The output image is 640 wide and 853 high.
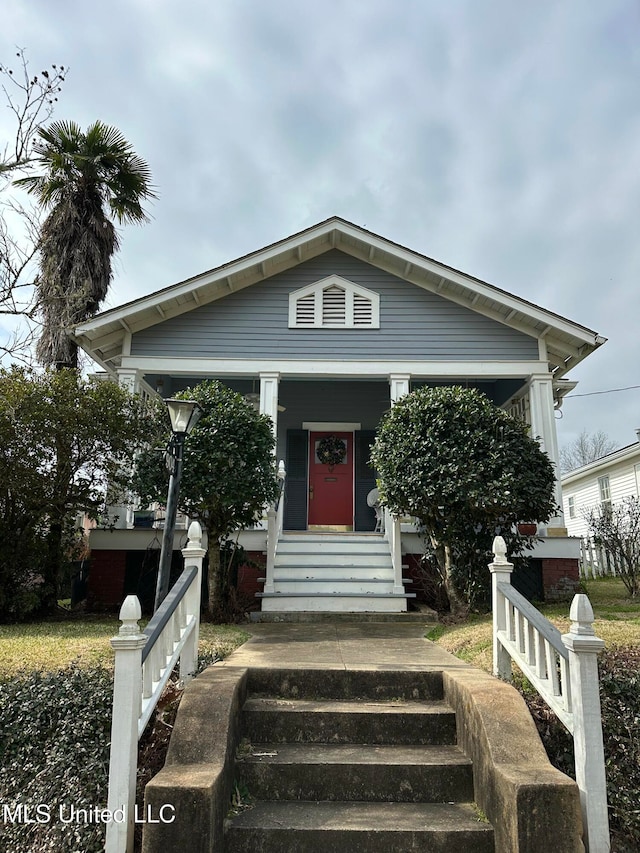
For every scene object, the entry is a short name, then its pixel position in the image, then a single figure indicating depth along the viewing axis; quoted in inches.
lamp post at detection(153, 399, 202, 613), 222.5
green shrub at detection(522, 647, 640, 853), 123.4
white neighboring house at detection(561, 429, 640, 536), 689.0
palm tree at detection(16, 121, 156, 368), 463.5
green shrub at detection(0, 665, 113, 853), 120.2
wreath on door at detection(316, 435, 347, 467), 486.9
